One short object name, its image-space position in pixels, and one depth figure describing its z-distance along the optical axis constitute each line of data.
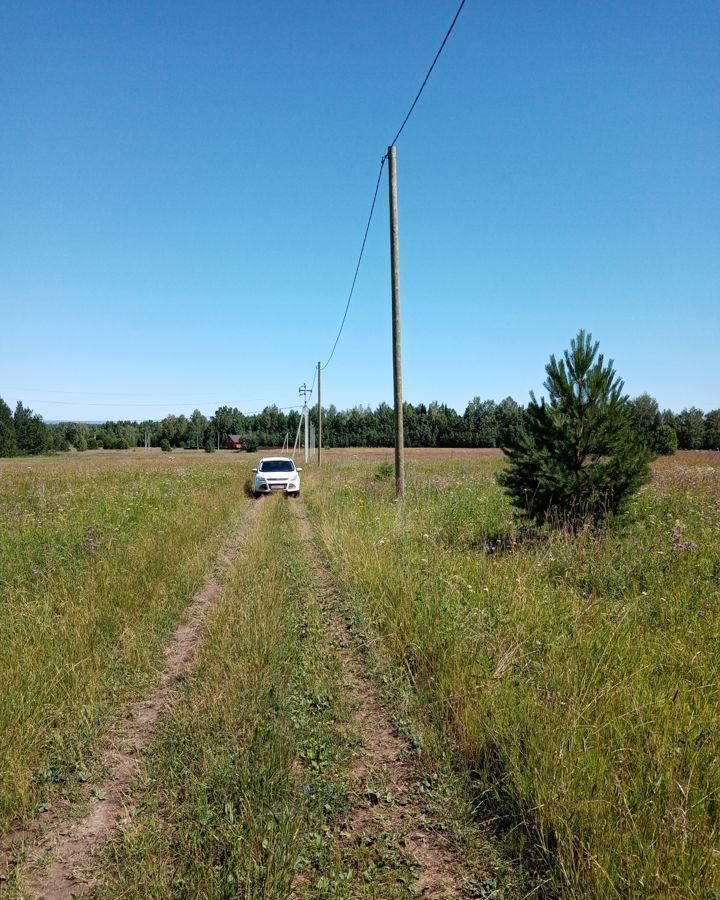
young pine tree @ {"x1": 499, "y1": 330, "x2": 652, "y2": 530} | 7.14
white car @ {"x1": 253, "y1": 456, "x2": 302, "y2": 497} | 17.17
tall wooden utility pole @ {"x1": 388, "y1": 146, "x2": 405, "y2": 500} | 10.57
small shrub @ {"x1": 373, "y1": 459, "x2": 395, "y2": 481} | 19.44
